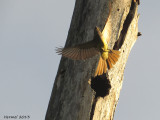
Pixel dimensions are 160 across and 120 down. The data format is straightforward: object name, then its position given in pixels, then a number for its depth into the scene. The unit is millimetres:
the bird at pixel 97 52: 6523
